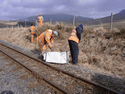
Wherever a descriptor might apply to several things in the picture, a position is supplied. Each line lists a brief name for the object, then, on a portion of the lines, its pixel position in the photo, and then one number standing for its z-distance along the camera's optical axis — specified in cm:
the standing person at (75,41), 474
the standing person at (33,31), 1070
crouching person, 553
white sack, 508
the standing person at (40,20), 1329
